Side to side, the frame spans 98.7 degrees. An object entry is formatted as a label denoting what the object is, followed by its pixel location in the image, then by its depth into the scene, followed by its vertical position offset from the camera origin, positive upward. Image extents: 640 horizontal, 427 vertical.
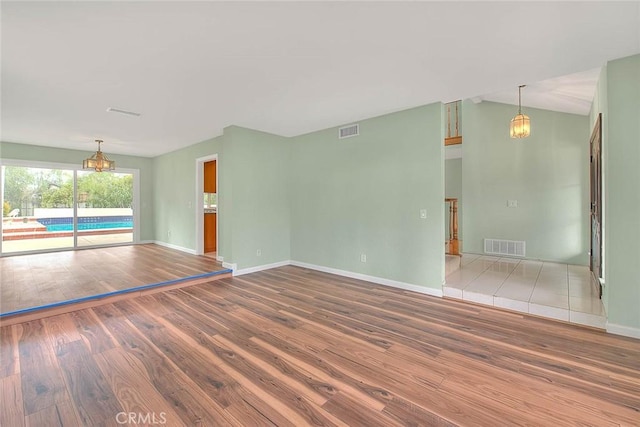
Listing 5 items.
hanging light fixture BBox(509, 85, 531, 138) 4.32 +1.33
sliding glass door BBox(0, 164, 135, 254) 6.13 +0.17
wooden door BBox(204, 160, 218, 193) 6.70 +0.93
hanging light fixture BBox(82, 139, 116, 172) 5.59 +1.07
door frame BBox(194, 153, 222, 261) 6.19 +0.15
